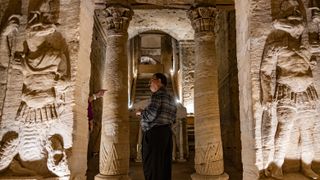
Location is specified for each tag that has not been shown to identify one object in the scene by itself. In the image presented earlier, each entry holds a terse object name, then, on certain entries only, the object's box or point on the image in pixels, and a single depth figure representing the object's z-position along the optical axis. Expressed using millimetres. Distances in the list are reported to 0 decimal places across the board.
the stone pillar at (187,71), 11195
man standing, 3961
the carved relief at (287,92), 2695
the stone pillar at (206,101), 5789
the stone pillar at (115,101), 5676
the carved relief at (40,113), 2711
